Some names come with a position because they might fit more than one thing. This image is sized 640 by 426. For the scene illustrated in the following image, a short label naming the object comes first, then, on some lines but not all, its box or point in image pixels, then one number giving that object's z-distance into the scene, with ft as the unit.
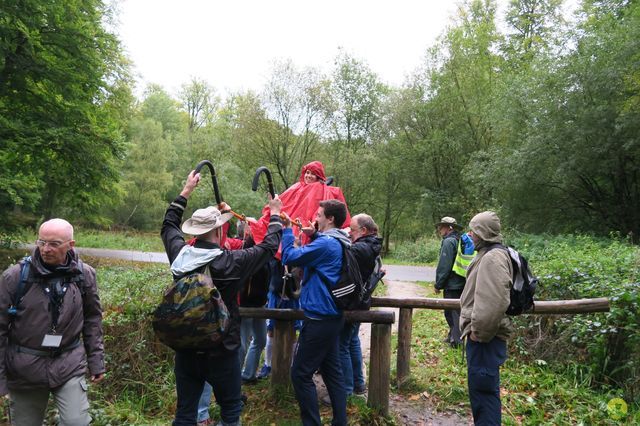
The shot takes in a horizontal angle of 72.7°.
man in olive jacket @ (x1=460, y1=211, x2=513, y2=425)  11.30
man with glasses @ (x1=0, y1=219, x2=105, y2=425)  9.82
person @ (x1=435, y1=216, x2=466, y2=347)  22.36
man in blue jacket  11.95
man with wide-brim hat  10.39
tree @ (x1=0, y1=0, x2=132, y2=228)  37.83
